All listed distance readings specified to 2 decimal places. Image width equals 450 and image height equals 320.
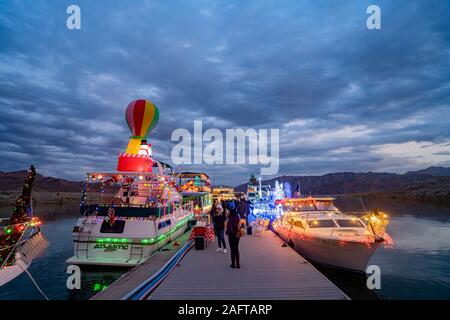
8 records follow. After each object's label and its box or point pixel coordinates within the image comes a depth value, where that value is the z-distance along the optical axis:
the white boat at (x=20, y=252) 6.62
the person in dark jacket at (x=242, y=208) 18.42
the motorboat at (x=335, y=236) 10.38
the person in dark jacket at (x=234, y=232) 8.65
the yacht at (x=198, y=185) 35.08
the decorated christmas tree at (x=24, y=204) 7.68
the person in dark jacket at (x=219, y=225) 11.19
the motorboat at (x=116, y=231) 11.75
